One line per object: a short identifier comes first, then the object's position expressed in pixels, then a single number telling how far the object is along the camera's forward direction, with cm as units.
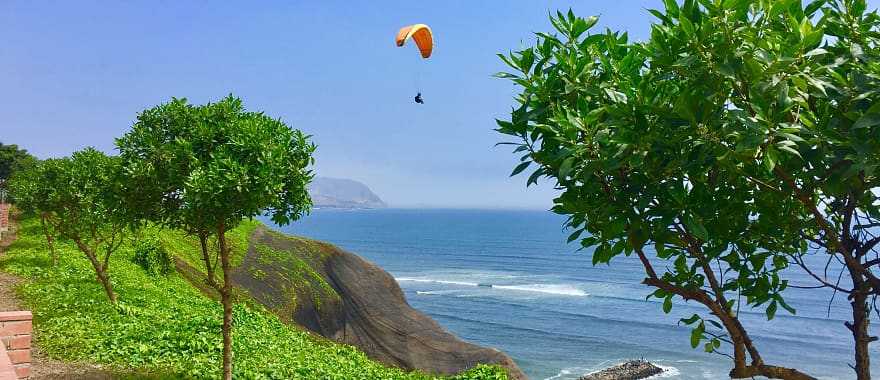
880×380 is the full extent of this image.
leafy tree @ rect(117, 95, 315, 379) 1029
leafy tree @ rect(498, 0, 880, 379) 369
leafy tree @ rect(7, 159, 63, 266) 2003
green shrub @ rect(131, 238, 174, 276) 2747
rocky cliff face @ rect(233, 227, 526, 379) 3212
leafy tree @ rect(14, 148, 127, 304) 1958
